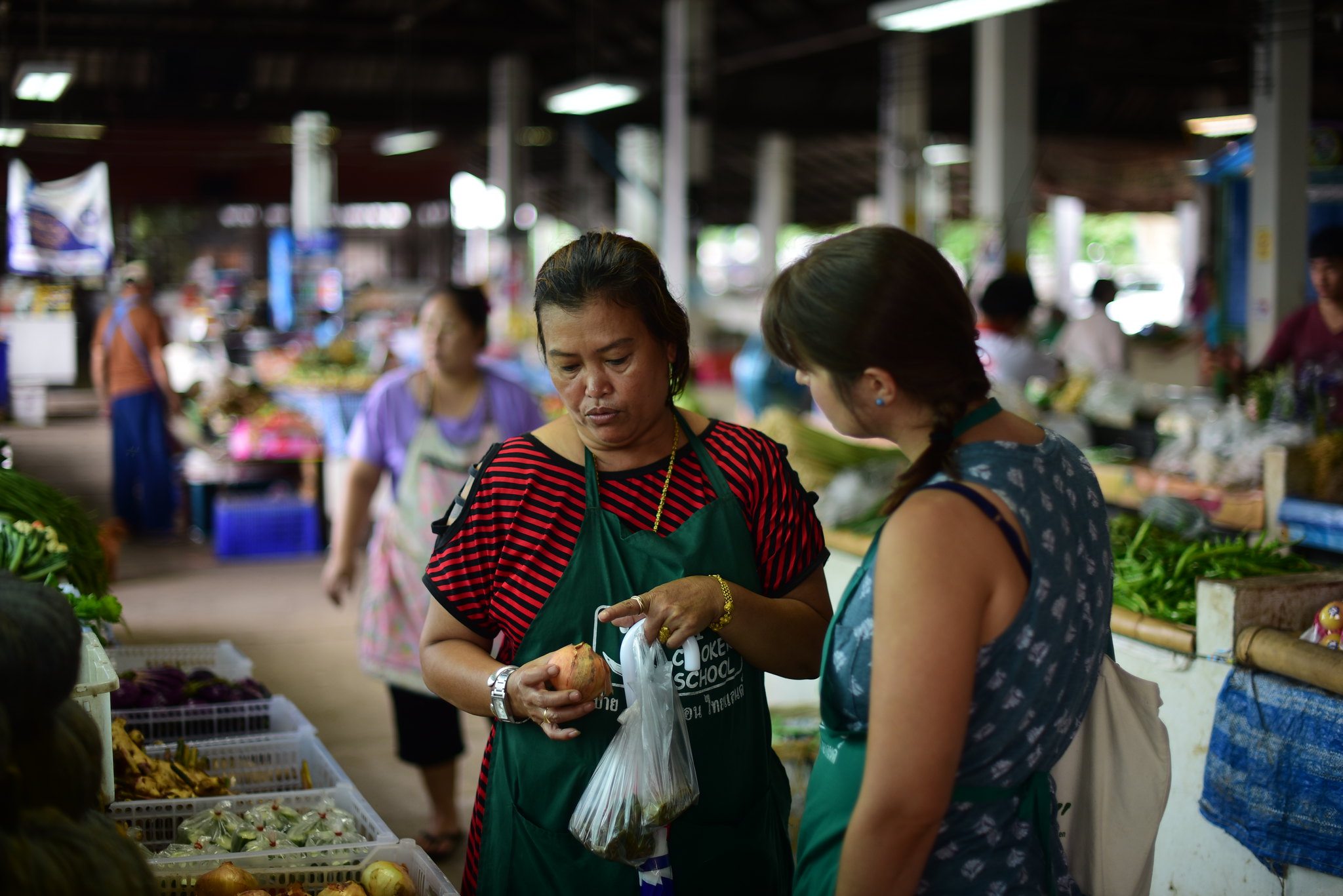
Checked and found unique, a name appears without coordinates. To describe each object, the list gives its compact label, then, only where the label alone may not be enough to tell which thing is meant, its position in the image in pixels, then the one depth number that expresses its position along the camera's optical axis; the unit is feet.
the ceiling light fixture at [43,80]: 28.35
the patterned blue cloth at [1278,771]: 8.07
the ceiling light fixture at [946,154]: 57.00
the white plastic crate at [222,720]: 9.81
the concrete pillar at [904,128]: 38.83
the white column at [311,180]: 55.88
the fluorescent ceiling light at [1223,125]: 31.73
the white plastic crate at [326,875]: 6.74
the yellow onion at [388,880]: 6.71
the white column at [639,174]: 52.54
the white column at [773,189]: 68.85
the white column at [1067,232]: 77.25
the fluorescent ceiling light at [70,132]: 48.34
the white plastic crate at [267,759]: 9.00
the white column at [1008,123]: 30.63
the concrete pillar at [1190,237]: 61.11
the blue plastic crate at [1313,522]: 13.11
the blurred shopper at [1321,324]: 15.10
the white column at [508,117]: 52.65
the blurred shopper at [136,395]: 27.09
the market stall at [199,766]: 6.73
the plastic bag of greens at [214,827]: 7.39
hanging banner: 34.42
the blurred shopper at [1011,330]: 17.38
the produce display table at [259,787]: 6.91
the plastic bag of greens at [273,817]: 7.64
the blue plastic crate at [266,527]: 26.43
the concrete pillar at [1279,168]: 24.13
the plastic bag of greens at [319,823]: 7.42
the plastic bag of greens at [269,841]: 7.29
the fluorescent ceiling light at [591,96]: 31.04
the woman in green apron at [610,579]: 5.68
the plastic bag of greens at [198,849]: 7.14
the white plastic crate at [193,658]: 11.27
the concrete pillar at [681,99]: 37.17
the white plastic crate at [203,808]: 7.54
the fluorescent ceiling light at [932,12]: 18.51
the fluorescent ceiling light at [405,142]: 43.16
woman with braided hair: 4.19
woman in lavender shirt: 11.07
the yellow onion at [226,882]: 6.57
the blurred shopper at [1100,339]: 29.76
